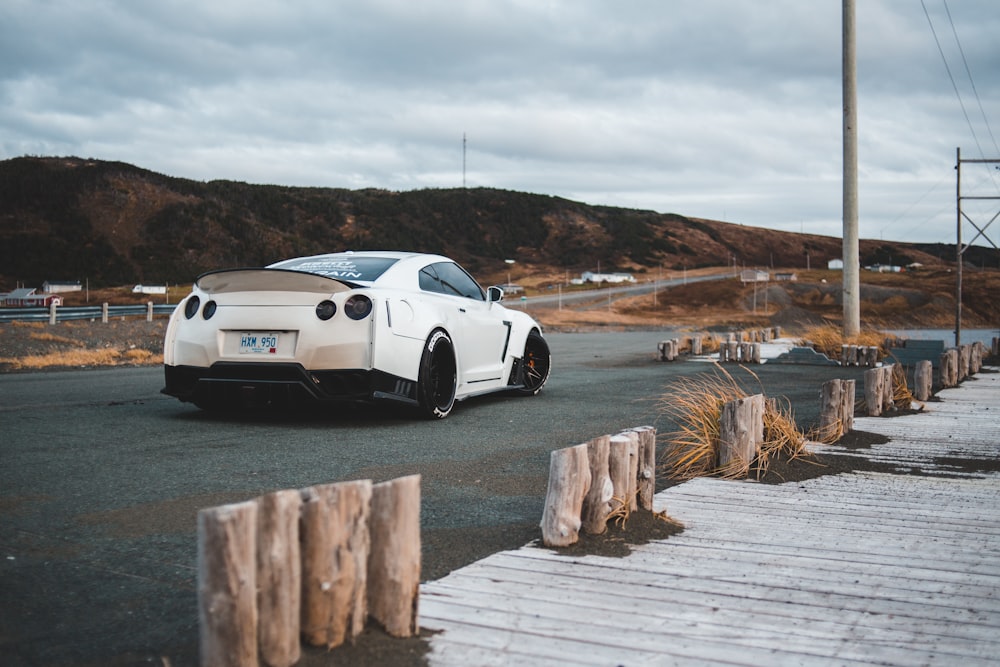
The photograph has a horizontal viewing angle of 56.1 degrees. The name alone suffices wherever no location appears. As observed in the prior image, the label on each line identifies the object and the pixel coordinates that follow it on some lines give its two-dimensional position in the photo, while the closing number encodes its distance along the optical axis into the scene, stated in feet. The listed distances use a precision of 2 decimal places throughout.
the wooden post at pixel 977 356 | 48.57
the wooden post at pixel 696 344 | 63.26
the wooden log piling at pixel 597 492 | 14.01
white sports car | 25.09
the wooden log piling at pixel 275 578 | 8.80
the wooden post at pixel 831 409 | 24.43
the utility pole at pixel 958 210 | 83.25
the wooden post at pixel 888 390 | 30.76
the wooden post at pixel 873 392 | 29.71
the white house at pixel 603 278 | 277.03
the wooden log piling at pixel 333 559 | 9.30
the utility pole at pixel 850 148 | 67.36
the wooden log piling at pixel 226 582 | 8.30
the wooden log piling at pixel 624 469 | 14.52
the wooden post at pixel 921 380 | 34.30
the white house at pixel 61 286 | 211.41
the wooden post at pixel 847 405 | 24.73
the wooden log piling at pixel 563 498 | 13.35
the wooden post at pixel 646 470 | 15.24
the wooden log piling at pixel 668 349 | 58.03
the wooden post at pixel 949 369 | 40.83
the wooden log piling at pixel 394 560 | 9.73
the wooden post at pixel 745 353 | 56.80
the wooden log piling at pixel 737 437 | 19.52
